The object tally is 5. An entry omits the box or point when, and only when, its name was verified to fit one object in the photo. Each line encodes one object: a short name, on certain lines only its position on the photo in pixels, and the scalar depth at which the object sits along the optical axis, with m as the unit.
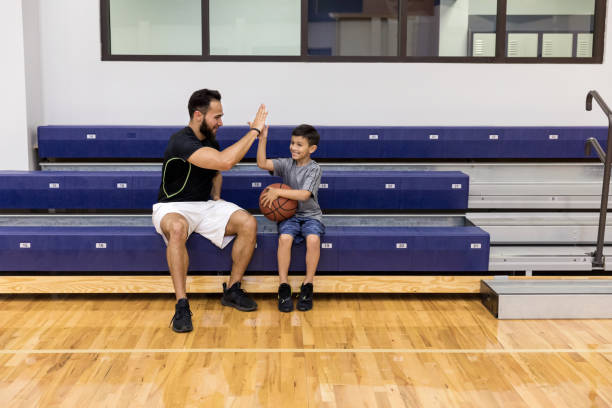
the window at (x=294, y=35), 4.84
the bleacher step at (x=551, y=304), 3.26
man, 3.24
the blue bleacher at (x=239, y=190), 3.94
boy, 3.41
